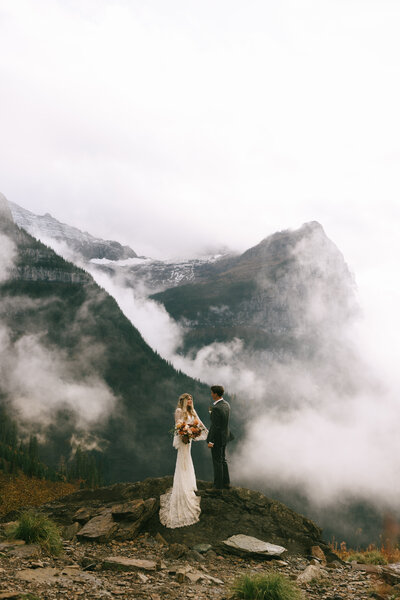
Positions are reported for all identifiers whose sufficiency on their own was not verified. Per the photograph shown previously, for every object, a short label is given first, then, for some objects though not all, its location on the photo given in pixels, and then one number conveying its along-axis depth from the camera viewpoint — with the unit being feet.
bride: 54.19
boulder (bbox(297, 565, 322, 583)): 40.13
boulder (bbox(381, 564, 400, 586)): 39.47
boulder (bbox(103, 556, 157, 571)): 38.68
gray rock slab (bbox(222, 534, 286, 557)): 47.32
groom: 55.36
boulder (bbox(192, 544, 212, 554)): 47.60
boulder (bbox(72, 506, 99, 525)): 56.07
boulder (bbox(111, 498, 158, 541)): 50.72
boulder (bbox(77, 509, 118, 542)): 48.88
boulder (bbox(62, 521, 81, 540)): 50.39
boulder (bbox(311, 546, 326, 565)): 50.19
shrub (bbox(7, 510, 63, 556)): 42.24
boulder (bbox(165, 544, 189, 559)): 45.39
